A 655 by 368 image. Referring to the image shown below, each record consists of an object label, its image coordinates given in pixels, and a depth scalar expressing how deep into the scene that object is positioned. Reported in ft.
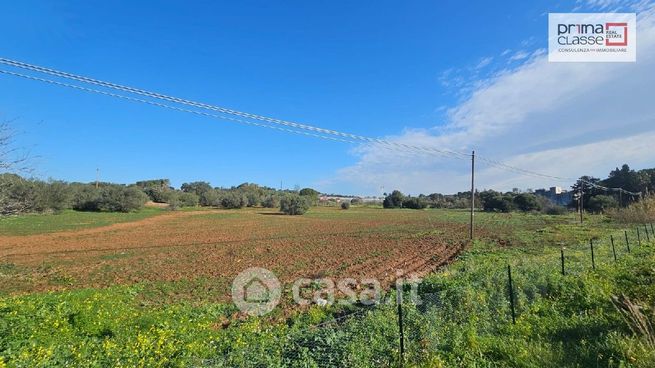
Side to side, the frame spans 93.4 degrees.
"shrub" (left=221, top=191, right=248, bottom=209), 290.56
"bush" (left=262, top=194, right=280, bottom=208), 316.60
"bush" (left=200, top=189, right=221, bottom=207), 318.04
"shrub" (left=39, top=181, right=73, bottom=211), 157.99
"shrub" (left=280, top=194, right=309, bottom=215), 212.84
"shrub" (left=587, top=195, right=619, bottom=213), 182.60
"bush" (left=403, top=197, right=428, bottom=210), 326.85
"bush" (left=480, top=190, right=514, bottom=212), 253.42
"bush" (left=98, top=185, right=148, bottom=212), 199.00
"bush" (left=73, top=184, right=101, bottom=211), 200.85
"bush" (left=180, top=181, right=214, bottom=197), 364.58
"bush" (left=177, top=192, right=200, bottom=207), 305.94
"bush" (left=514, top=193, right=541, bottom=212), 240.53
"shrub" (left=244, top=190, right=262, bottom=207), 314.76
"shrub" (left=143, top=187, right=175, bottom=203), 286.87
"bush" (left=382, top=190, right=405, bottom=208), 349.61
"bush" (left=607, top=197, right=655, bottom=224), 86.57
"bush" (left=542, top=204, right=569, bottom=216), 211.90
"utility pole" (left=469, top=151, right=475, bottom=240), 67.97
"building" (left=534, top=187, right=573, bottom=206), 278.13
